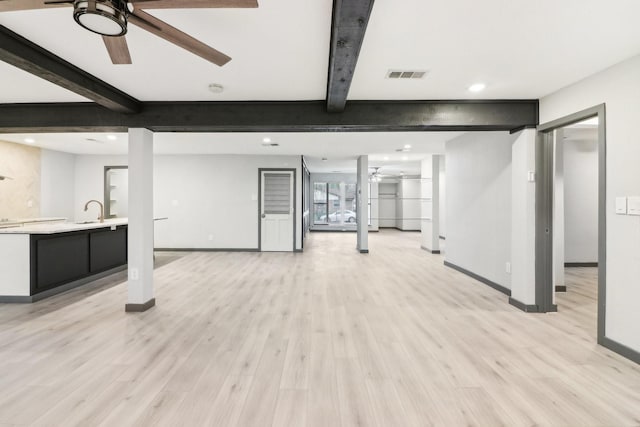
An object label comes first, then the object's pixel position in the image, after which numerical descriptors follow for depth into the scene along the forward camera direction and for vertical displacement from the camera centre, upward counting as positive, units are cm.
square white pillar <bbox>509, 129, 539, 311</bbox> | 342 -7
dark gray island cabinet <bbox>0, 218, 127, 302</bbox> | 375 -61
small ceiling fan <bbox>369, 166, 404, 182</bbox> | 1112 +157
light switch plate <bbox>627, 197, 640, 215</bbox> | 234 +6
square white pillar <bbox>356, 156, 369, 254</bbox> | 751 +18
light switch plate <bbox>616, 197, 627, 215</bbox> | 243 +7
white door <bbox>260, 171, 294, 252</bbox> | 746 +6
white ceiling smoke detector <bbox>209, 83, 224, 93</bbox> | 297 +125
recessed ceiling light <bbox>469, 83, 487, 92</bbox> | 294 +125
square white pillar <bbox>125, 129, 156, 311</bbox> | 346 -13
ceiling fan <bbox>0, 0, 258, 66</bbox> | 136 +96
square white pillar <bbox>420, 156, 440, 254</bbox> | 749 +14
